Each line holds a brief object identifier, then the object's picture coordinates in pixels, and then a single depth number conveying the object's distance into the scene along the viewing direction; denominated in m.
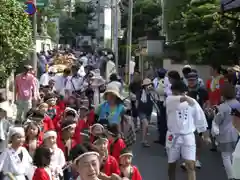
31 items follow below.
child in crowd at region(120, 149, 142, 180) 4.52
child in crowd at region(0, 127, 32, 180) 4.85
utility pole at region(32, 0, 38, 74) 12.16
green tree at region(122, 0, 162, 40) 32.26
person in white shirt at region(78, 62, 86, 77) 11.90
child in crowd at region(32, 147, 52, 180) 4.29
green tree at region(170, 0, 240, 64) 14.20
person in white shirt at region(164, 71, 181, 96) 7.07
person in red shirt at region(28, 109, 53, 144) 6.18
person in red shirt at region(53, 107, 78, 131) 6.59
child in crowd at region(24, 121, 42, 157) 5.37
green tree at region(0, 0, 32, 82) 7.82
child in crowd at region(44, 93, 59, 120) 7.59
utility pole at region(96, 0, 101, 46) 58.95
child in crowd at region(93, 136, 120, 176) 4.59
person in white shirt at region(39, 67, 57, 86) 12.23
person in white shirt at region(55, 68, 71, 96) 10.95
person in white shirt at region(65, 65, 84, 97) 10.83
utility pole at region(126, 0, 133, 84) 21.17
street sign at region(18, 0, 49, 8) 12.83
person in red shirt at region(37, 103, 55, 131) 6.55
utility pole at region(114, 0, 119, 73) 24.07
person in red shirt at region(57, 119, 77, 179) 5.59
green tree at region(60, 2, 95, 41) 59.32
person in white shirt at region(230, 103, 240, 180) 3.79
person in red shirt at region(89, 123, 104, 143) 5.37
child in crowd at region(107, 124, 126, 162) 5.39
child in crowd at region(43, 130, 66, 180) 4.95
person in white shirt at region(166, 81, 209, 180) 6.13
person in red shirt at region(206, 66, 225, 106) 8.86
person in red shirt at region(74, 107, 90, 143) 6.19
